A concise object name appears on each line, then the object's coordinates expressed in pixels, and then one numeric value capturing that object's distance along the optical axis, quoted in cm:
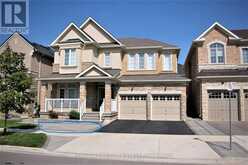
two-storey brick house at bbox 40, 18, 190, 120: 1605
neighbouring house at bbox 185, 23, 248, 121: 1511
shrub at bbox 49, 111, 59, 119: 1598
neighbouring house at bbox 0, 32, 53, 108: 1929
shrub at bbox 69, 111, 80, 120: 1515
